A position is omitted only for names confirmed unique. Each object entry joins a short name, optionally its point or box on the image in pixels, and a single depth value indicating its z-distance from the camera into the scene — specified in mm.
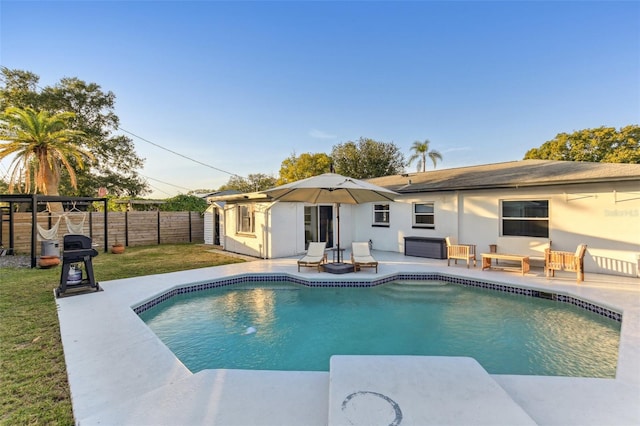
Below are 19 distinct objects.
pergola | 10586
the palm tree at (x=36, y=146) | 14078
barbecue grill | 6879
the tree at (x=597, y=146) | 25858
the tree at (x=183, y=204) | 21156
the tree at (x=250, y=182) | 45531
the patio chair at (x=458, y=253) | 10242
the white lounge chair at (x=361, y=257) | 9861
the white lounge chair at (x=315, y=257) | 10164
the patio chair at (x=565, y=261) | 8031
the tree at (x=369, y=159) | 35000
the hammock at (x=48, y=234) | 11590
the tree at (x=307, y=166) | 35375
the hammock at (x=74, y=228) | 12621
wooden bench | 9070
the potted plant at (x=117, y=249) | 14508
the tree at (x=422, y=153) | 29359
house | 8805
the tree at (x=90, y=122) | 19781
